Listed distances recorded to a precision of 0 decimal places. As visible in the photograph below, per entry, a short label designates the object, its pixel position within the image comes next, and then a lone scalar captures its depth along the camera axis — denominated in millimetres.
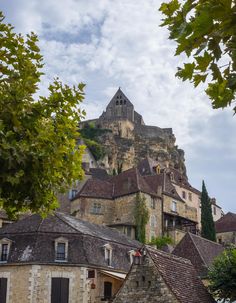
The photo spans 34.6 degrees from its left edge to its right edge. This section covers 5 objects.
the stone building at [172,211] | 46213
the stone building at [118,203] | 45088
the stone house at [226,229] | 51196
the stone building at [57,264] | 24473
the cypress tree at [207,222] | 44537
